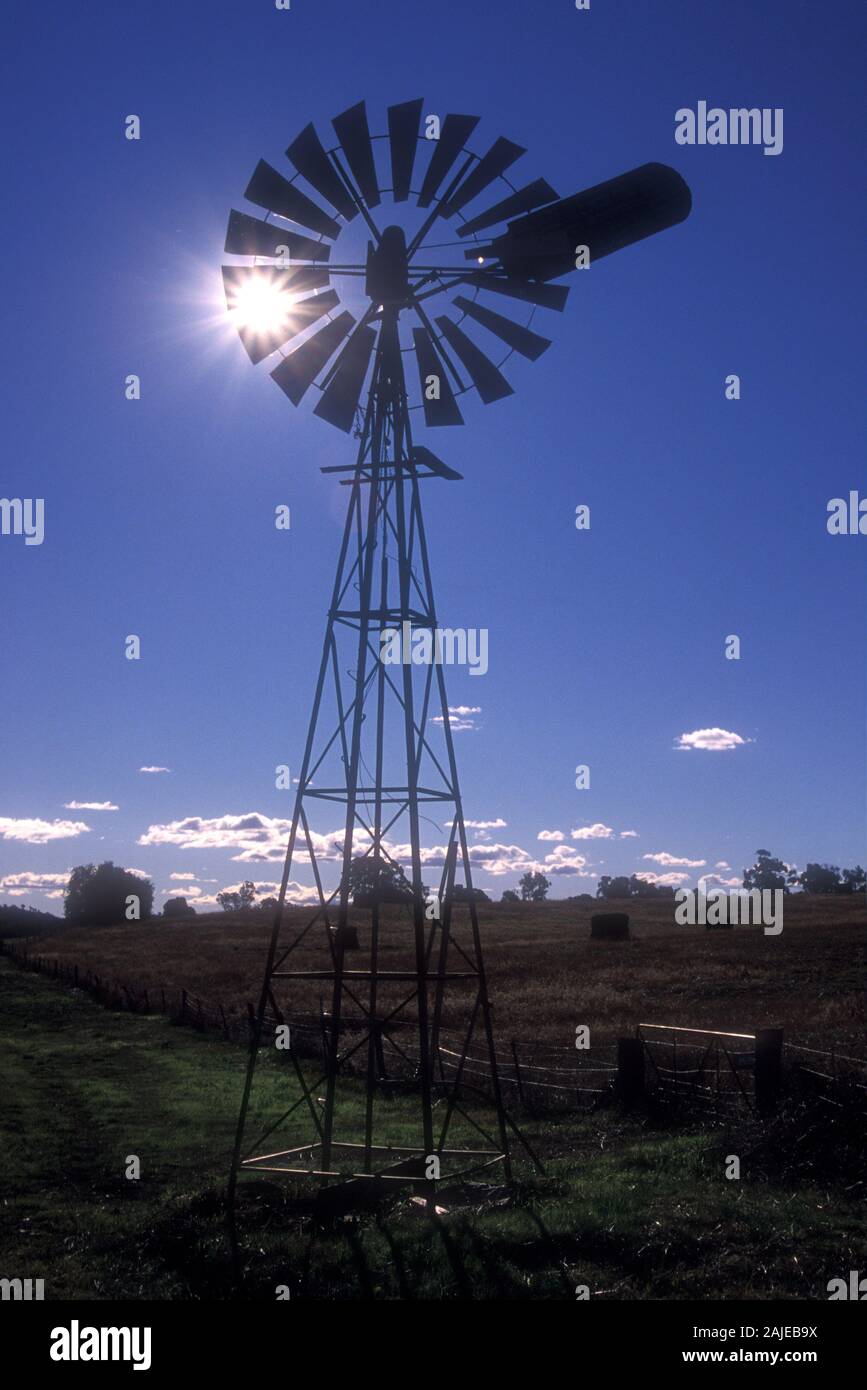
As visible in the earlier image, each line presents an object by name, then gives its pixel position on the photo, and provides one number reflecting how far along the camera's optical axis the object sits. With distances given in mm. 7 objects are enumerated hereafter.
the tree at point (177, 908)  138900
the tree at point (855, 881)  135600
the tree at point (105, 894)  127950
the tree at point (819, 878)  163000
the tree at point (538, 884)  184200
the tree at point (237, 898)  164500
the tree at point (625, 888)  155675
